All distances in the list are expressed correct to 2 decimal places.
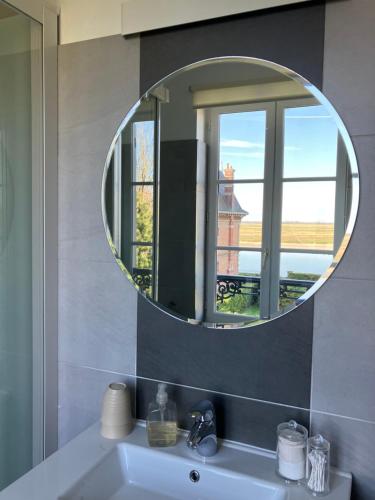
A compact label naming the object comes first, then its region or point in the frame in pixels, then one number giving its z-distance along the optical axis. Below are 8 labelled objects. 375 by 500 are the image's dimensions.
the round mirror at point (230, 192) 1.02
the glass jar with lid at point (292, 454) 0.98
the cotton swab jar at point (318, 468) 0.94
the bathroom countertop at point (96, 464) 0.94
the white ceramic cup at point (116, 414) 1.16
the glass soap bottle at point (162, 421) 1.13
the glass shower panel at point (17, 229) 1.24
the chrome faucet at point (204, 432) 1.07
